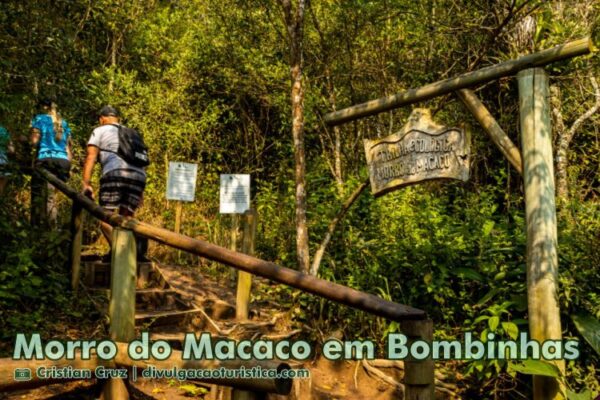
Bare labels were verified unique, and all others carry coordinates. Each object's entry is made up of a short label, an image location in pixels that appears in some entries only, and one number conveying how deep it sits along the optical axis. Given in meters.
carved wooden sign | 3.65
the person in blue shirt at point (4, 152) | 4.16
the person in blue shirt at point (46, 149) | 5.06
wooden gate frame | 3.25
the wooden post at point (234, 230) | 7.00
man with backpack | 5.13
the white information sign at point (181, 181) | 7.39
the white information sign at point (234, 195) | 6.99
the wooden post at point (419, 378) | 2.29
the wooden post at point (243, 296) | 5.68
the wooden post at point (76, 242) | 5.23
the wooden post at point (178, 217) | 7.98
